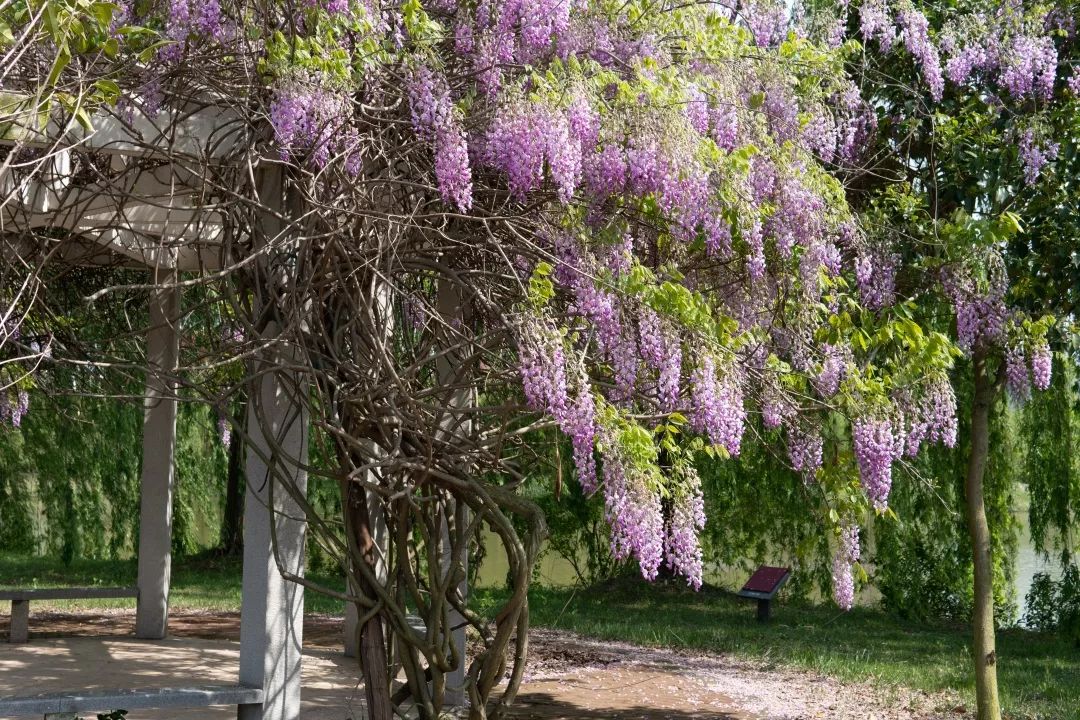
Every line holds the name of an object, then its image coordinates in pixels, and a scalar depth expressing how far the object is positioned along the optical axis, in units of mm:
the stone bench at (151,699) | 4605
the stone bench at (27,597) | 7793
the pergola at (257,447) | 4641
